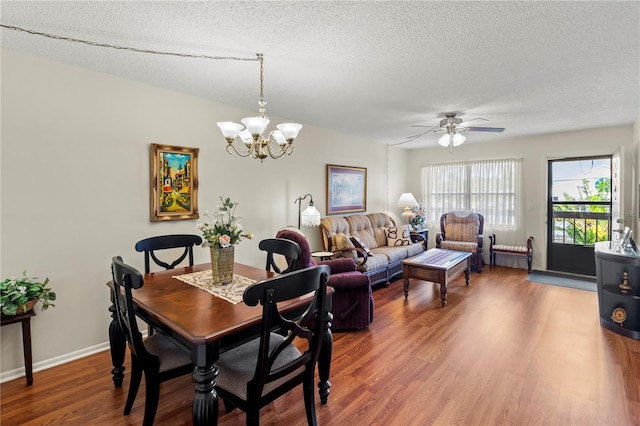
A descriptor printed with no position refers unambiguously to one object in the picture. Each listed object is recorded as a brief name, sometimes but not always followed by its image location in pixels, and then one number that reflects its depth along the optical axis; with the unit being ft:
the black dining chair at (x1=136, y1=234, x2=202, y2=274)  8.90
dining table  4.83
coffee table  13.15
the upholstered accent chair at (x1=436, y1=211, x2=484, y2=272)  18.76
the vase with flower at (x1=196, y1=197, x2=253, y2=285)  7.25
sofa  14.87
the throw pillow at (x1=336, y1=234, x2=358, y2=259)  14.87
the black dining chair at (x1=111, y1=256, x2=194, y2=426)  5.41
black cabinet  10.14
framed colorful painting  10.37
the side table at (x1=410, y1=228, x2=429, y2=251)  19.93
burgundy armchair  10.68
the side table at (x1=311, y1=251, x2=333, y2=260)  14.06
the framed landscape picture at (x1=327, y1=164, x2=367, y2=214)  17.35
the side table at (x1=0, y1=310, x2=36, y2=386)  7.34
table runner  6.60
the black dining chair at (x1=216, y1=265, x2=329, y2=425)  4.89
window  19.67
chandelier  7.43
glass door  17.28
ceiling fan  12.92
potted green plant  7.18
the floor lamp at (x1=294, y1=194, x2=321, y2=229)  14.14
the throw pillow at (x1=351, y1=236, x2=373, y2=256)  14.58
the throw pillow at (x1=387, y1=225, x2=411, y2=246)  18.47
